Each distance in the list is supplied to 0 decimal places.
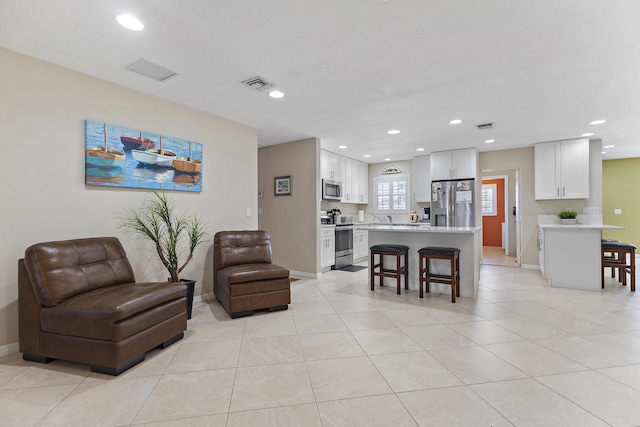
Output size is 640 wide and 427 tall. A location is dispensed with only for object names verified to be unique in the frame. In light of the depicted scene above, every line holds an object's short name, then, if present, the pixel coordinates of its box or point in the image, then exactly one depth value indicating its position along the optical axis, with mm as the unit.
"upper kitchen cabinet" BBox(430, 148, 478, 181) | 6102
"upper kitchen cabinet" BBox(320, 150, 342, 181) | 6230
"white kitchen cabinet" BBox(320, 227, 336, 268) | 5629
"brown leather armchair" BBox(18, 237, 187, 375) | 2098
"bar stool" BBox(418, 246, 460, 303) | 3781
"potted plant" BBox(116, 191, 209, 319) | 3191
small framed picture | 5578
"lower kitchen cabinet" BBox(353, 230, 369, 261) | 6764
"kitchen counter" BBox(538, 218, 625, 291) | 4266
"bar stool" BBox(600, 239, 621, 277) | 4582
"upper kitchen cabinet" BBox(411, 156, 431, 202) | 6781
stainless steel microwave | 6121
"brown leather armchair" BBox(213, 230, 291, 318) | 3256
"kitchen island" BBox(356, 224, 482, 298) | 4004
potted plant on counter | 5480
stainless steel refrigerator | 6105
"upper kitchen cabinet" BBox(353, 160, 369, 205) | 7566
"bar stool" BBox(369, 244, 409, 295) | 4160
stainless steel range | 6127
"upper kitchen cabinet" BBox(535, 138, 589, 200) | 5367
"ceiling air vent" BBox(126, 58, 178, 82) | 2687
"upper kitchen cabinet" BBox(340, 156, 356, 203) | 6891
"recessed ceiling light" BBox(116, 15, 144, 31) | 2049
